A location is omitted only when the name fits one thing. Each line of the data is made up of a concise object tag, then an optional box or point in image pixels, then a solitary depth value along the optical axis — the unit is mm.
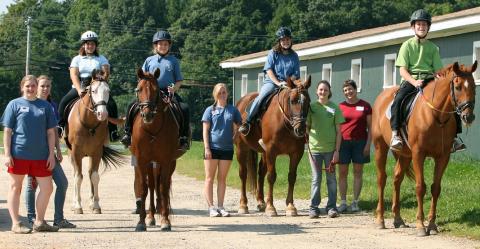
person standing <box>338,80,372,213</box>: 16141
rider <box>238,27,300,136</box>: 16078
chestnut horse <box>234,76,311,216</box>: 15078
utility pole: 69112
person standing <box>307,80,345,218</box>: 15445
